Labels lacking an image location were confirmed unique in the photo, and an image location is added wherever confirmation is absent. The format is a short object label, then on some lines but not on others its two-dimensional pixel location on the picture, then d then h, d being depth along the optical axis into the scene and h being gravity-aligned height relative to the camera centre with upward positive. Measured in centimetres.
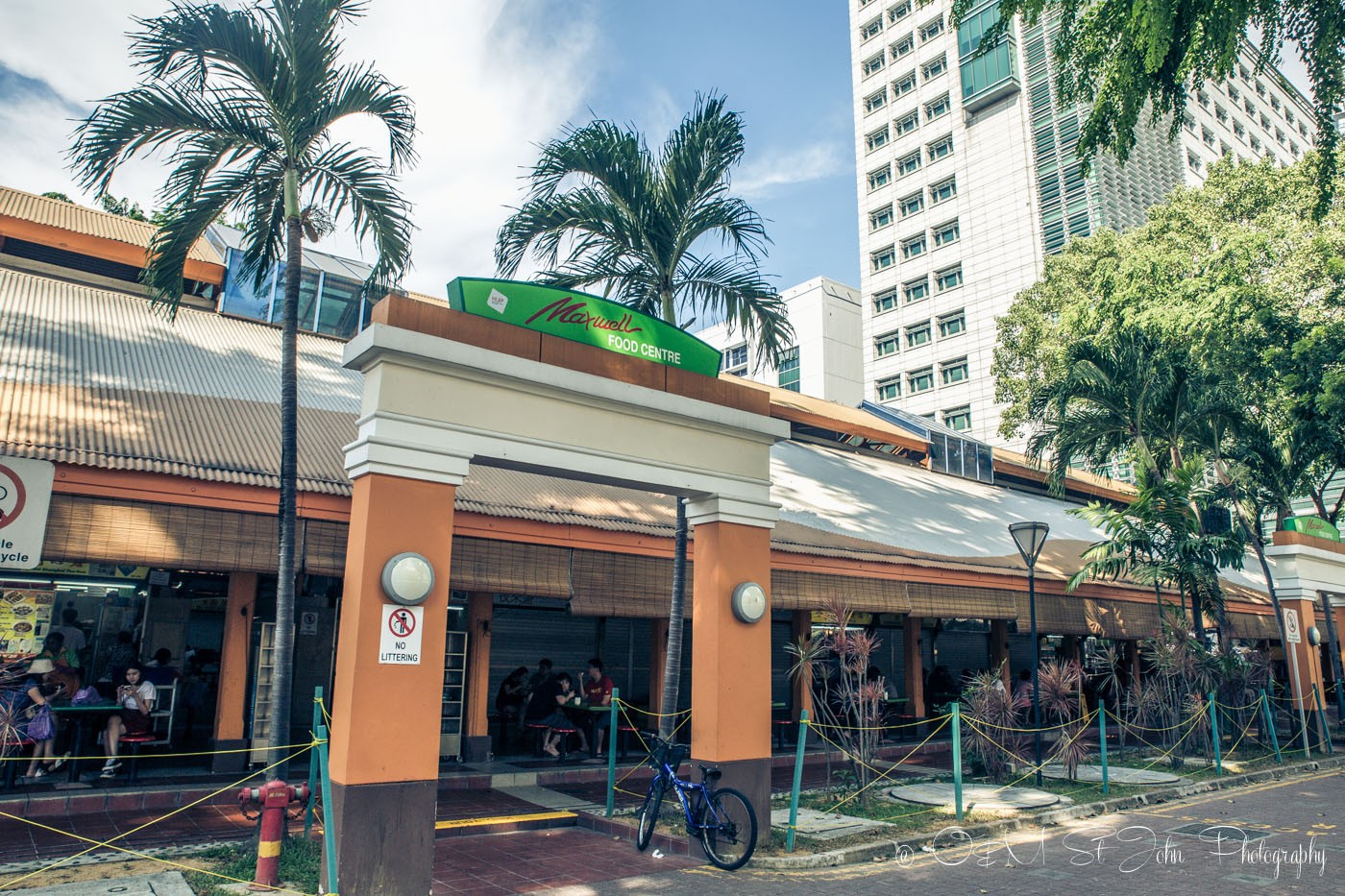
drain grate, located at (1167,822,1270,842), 933 -208
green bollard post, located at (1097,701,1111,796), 1138 -131
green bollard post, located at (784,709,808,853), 816 -141
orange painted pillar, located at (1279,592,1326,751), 1841 -49
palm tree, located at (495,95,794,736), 1042 +495
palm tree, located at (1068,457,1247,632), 1555 +165
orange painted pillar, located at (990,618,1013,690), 1897 -10
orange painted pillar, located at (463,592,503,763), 1210 -57
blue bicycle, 766 -157
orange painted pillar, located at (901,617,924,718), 1722 -54
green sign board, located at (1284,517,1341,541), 1986 +255
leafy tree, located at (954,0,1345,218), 832 +601
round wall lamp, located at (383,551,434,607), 652 +40
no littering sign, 651 -2
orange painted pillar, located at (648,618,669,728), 1399 -36
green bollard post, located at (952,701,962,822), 949 -132
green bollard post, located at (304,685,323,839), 702 -136
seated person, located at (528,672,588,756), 1294 -96
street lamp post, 1217 +135
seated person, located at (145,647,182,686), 1102 -48
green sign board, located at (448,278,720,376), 766 +291
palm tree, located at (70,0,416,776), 766 +443
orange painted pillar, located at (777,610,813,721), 1458 +6
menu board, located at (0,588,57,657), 995 +13
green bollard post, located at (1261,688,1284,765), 1529 -144
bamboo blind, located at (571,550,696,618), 1141 +66
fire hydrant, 602 -136
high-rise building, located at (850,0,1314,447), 4928 +2686
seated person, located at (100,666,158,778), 988 -91
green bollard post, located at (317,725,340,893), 600 -137
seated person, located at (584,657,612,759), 1331 -86
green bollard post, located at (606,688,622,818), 927 -142
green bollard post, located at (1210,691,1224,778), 1353 -143
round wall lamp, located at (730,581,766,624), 863 +32
